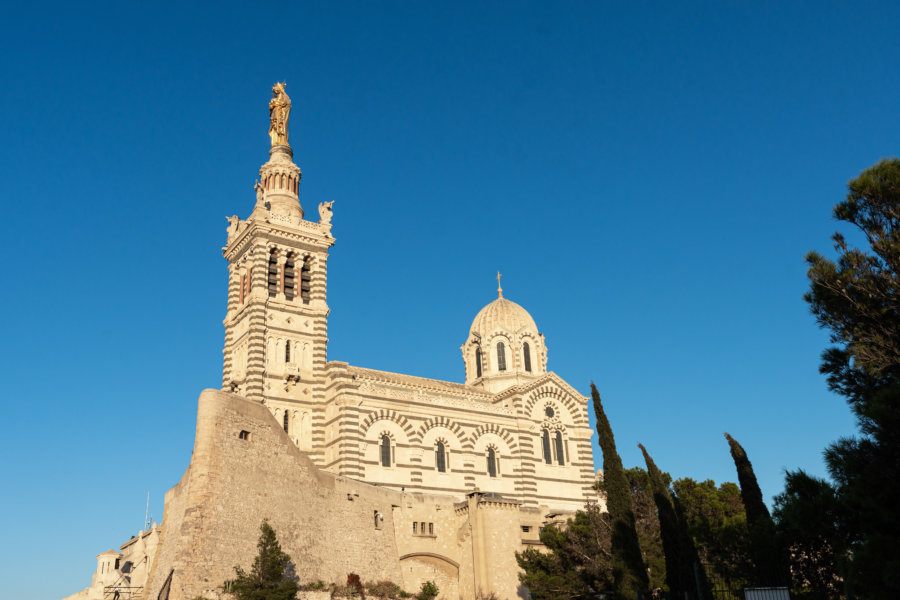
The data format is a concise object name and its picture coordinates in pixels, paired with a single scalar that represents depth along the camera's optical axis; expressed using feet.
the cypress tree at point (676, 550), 89.51
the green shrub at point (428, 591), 119.92
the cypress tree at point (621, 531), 94.32
